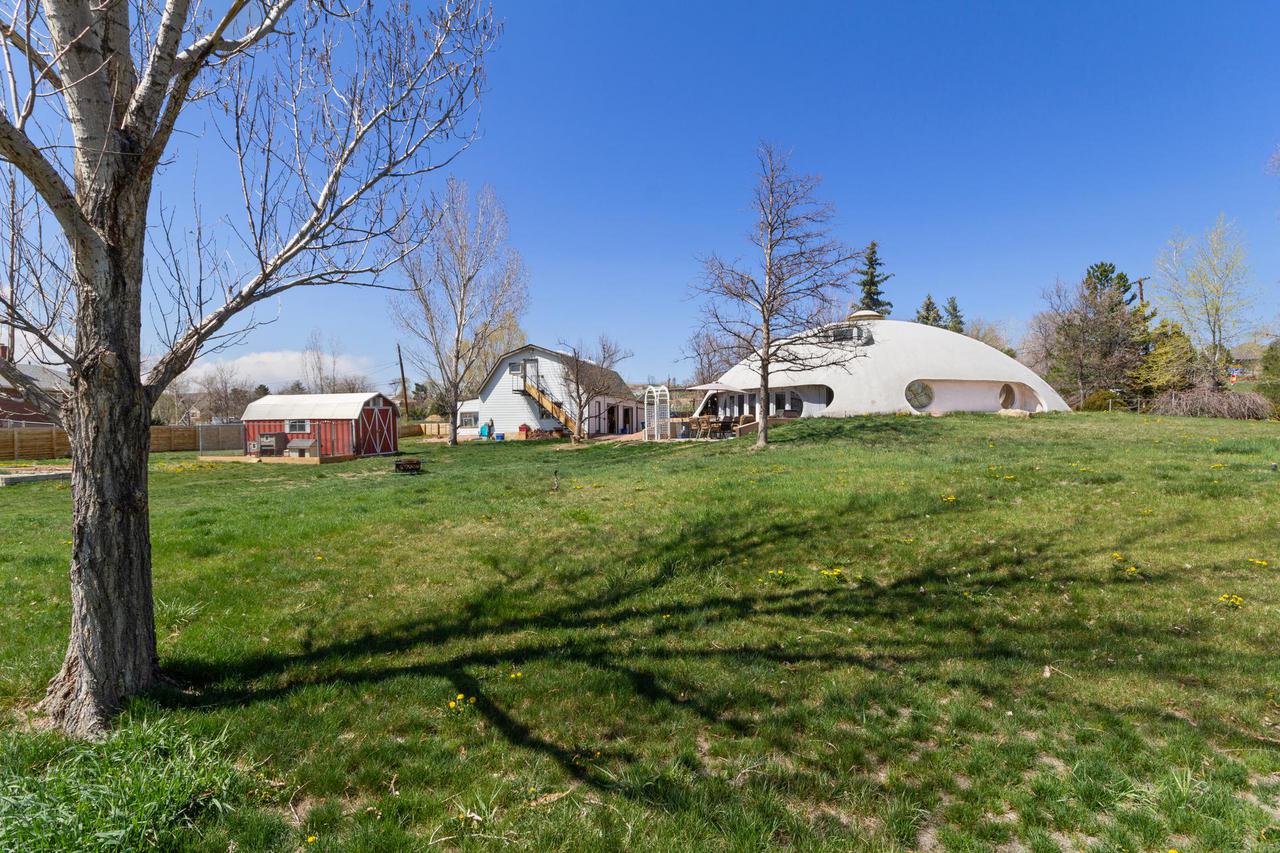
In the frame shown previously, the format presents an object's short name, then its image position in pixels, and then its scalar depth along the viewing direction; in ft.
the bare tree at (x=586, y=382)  109.60
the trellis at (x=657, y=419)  102.72
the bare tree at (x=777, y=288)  60.13
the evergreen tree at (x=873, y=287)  191.47
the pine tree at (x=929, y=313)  215.31
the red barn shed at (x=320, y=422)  90.99
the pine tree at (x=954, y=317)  226.38
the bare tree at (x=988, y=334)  229.64
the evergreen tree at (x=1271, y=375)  94.94
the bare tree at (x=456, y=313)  106.01
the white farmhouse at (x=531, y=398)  123.65
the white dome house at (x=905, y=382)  93.86
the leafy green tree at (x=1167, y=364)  106.93
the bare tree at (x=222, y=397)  219.82
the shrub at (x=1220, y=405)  88.69
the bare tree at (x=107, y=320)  11.68
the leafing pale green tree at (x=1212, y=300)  104.73
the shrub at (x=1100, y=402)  107.14
